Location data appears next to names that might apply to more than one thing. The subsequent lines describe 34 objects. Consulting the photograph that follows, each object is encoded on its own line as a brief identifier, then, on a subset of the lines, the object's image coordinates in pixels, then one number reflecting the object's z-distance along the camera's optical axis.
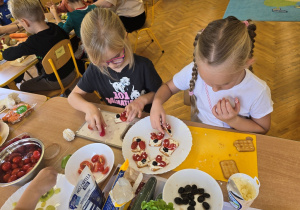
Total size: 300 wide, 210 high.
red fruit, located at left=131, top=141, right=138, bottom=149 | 0.84
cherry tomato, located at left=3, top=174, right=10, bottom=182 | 0.76
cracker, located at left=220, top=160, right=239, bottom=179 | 0.71
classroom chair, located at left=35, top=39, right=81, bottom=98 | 1.65
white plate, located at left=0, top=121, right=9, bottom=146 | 1.01
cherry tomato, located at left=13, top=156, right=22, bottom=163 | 0.81
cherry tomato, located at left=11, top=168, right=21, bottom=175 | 0.77
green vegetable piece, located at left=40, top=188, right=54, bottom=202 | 0.71
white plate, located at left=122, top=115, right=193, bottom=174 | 0.77
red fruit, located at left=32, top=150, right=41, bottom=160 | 0.81
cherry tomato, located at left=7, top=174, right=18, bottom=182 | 0.75
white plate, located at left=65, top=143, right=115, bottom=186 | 0.75
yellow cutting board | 0.73
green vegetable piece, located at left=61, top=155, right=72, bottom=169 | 0.83
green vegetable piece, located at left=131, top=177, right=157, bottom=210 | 0.59
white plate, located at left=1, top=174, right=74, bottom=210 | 0.70
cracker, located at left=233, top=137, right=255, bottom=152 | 0.77
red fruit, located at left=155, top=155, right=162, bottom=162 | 0.78
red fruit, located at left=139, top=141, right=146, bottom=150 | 0.84
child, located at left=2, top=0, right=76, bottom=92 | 1.66
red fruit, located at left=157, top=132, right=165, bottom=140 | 0.87
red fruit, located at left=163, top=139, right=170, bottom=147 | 0.83
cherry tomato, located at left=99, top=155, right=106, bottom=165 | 0.80
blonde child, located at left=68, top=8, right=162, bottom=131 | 0.94
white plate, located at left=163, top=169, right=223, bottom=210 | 0.61
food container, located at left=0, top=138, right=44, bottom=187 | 0.76
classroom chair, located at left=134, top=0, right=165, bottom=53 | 2.57
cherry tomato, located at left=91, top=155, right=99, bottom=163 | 0.81
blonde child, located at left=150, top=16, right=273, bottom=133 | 0.74
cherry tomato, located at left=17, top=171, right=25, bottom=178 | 0.76
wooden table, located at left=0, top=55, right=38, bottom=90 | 1.57
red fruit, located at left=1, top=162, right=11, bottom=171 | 0.79
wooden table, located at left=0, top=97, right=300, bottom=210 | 0.64
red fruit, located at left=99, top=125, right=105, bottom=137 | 0.92
